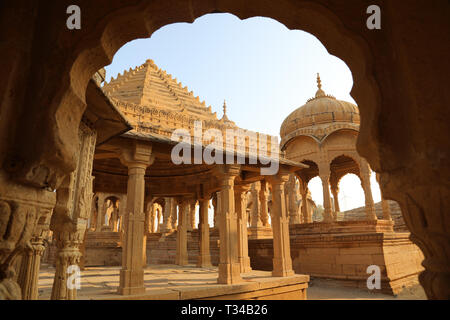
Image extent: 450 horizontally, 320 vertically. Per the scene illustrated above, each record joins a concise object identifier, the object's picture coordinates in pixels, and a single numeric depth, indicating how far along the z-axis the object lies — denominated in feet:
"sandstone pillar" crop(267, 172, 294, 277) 27.66
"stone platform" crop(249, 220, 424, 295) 33.42
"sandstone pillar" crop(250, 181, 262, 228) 58.77
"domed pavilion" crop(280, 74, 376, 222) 48.37
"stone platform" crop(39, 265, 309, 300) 18.74
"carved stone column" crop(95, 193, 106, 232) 75.25
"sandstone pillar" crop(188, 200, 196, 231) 76.89
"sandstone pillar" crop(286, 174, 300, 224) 54.54
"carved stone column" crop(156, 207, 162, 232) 102.25
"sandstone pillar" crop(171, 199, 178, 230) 73.92
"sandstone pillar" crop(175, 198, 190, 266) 40.86
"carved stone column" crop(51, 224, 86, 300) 12.92
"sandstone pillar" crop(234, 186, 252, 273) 33.63
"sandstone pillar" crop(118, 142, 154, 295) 18.83
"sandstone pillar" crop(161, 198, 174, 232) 74.13
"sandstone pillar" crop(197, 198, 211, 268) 38.73
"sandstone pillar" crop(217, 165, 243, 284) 23.47
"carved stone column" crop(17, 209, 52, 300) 11.09
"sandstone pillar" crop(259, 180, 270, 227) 57.31
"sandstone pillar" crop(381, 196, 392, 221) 44.71
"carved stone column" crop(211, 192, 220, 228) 71.02
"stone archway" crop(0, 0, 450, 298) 5.44
